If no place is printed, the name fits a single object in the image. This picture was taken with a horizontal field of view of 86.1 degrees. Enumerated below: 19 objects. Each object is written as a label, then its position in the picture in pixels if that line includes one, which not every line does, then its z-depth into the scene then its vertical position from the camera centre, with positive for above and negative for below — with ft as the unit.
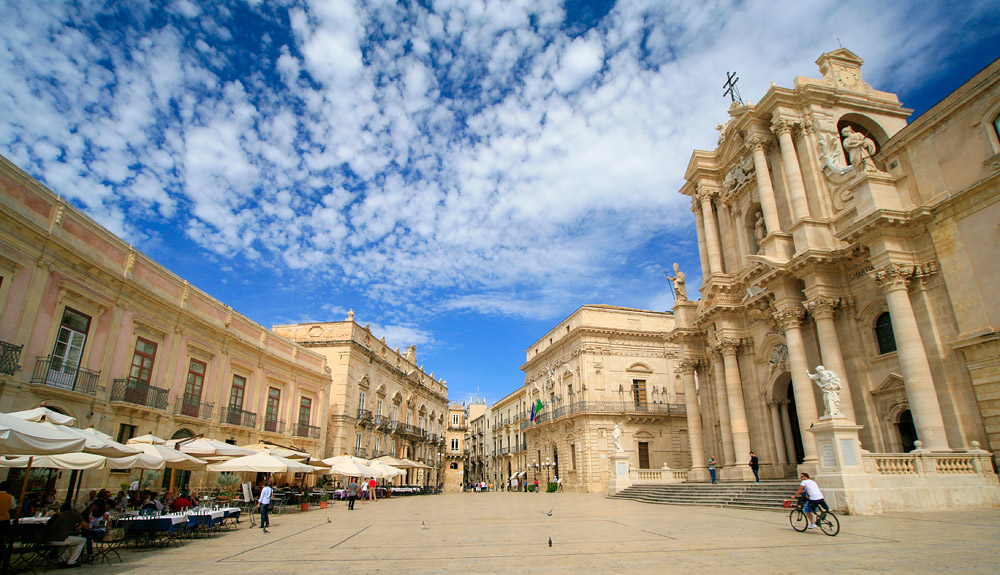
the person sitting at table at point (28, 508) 31.55 -1.81
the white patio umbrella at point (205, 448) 43.80 +2.12
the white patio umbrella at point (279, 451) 56.75 +2.32
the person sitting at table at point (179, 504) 35.81 -1.87
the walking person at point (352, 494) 66.61 -2.46
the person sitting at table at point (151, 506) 34.95 -2.01
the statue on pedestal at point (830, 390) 40.93 +5.81
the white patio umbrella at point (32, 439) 21.15 +1.44
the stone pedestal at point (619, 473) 76.82 -0.26
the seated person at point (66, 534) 22.52 -2.34
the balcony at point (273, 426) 82.12 +7.08
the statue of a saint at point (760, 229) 68.90 +29.57
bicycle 28.19 -2.67
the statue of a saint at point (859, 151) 51.08 +29.49
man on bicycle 28.68 -1.43
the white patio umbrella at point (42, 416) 28.07 +3.01
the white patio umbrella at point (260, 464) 46.50 +0.82
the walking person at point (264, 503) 38.42 -2.00
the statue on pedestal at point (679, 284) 81.76 +27.36
